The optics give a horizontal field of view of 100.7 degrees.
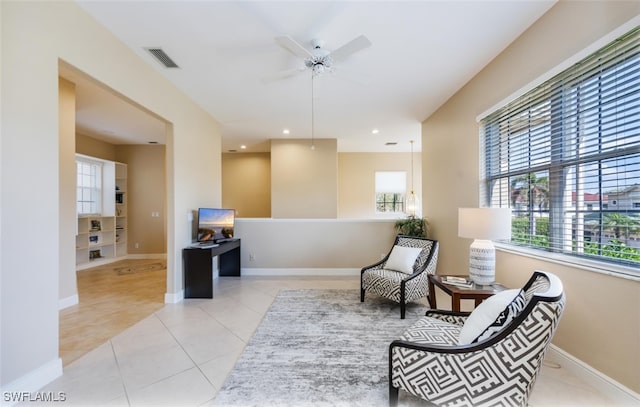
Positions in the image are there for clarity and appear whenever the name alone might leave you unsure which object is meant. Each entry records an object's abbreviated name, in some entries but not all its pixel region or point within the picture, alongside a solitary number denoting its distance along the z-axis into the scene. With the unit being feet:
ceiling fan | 7.15
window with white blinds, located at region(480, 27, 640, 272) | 5.51
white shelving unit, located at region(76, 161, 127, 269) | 17.90
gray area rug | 5.80
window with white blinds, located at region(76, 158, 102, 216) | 18.11
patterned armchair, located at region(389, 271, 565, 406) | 4.25
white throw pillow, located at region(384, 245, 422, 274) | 11.41
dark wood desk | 12.22
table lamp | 7.60
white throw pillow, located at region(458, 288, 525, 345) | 4.87
